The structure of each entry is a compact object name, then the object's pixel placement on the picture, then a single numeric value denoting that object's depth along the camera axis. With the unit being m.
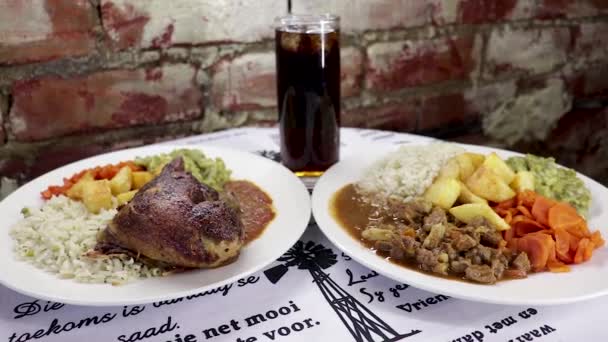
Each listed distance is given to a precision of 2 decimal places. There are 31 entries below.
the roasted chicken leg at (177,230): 0.48
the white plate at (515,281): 0.45
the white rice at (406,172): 0.62
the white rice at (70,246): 0.48
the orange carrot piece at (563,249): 0.49
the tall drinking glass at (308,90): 0.64
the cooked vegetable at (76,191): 0.59
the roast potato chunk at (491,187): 0.57
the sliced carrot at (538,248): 0.48
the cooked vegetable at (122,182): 0.59
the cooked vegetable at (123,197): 0.58
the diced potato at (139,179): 0.62
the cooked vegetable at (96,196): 0.57
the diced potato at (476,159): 0.62
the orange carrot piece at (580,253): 0.49
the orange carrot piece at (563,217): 0.51
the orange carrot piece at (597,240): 0.50
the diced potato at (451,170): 0.60
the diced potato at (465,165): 0.61
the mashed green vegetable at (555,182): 0.57
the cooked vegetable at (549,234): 0.49
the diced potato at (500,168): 0.58
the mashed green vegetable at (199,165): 0.64
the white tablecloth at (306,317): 0.46
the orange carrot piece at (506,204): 0.56
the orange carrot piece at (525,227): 0.52
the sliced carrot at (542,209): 0.53
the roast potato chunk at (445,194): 0.57
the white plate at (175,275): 0.46
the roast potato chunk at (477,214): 0.53
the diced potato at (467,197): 0.56
